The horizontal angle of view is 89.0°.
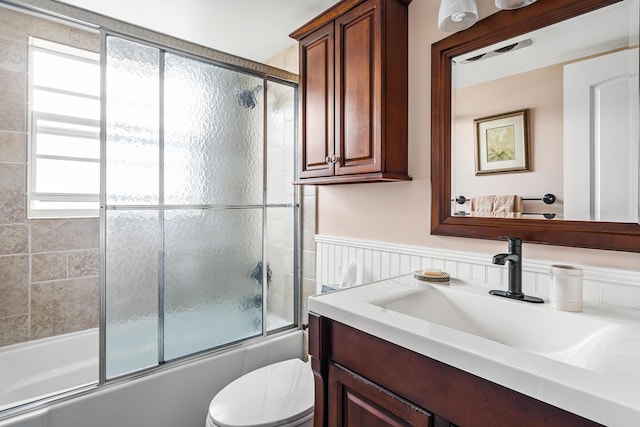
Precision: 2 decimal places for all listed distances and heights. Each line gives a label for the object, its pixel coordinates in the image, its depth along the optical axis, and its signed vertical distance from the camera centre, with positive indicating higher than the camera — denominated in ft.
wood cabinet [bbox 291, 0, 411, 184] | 4.46 +1.82
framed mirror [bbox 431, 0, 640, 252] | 3.01 +0.90
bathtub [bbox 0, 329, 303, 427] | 4.50 -2.82
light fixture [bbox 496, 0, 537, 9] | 3.22 +2.11
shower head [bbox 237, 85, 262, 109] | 6.10 +2.23
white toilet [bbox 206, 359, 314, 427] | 3.92 -2.45
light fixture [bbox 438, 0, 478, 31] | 3.57 +2.24
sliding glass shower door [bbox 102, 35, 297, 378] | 4.87 +0.15
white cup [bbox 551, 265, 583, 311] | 2.85 -0.64
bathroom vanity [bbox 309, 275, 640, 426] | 1.73 -1.00
